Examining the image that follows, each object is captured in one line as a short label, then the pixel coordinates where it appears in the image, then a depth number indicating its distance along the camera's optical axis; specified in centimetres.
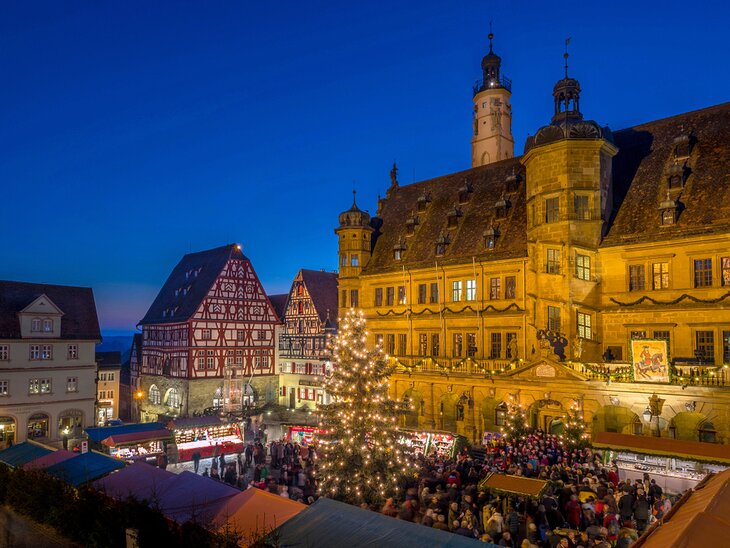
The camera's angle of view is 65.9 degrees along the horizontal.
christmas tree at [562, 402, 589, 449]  2553
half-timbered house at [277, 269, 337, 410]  5478
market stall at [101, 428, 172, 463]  3006
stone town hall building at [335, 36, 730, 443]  2727
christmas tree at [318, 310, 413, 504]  2112
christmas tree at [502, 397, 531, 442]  2841
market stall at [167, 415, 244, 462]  3180
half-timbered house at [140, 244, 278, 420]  5394
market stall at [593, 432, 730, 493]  1964
